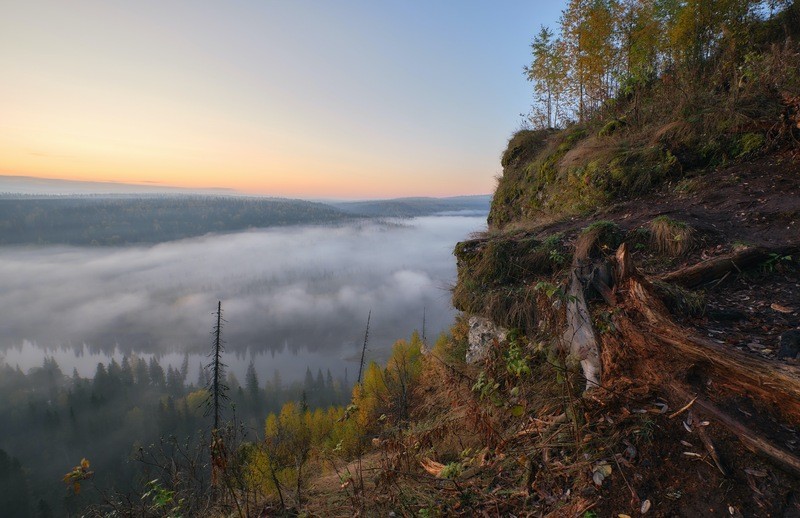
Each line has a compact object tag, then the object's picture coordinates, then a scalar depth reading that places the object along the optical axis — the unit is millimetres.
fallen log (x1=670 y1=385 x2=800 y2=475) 2127
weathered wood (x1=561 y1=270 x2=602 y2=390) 3498
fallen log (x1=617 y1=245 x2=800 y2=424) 2434
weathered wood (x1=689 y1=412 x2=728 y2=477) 2291
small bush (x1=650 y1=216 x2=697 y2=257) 5520
